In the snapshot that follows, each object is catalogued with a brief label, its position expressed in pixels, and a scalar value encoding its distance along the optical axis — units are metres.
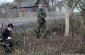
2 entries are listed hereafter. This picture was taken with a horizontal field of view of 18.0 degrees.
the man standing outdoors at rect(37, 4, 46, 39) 12.66
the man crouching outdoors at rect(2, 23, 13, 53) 9.47
